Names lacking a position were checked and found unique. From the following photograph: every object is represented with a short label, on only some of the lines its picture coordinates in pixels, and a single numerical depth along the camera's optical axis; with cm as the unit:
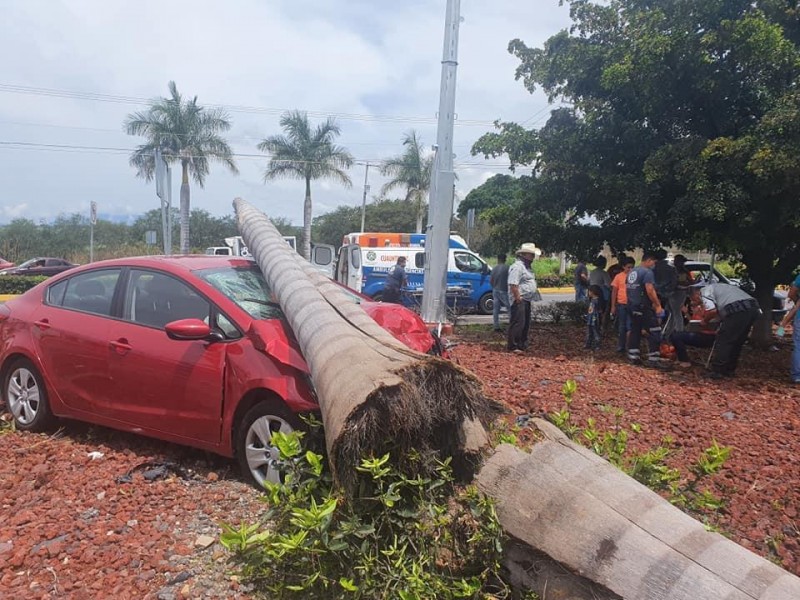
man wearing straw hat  983
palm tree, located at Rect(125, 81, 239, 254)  3288
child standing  1052
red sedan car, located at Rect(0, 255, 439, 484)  426
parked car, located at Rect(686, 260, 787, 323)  1489
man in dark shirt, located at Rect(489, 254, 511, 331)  1375
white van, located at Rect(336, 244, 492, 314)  1789
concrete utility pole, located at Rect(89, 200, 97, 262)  2075
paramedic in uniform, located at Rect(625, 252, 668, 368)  903
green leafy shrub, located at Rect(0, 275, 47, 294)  2502
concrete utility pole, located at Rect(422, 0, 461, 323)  924
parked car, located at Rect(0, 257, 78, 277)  2790
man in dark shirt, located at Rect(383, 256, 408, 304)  1408
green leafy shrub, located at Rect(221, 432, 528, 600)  297
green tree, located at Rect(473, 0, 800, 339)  828
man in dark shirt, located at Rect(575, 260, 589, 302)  1363
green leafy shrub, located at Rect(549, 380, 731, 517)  348
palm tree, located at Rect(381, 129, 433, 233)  4400
